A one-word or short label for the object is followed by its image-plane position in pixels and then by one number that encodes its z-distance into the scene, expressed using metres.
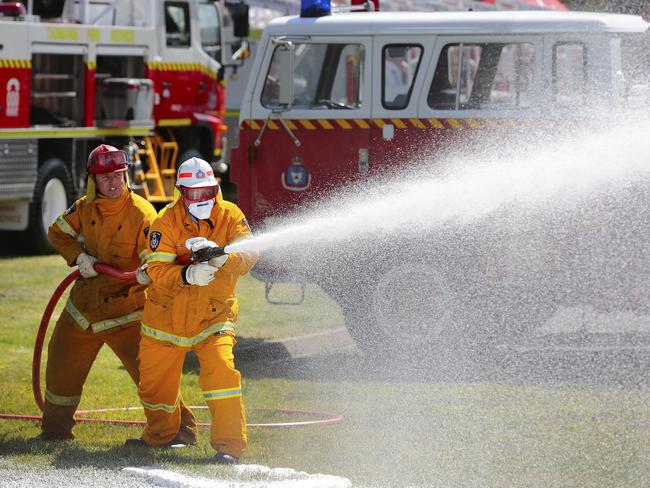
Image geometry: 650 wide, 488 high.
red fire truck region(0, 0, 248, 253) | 26.81
